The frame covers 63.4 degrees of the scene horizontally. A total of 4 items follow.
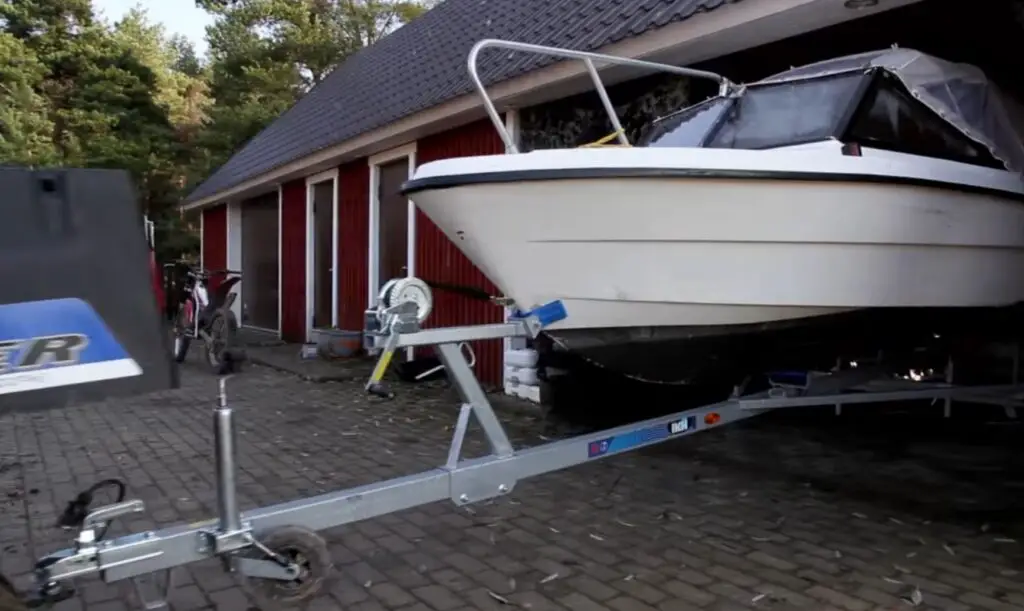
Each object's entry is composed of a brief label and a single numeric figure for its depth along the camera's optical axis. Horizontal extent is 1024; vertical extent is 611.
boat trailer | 2.40
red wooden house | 5.48
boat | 3.49
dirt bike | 9.60
